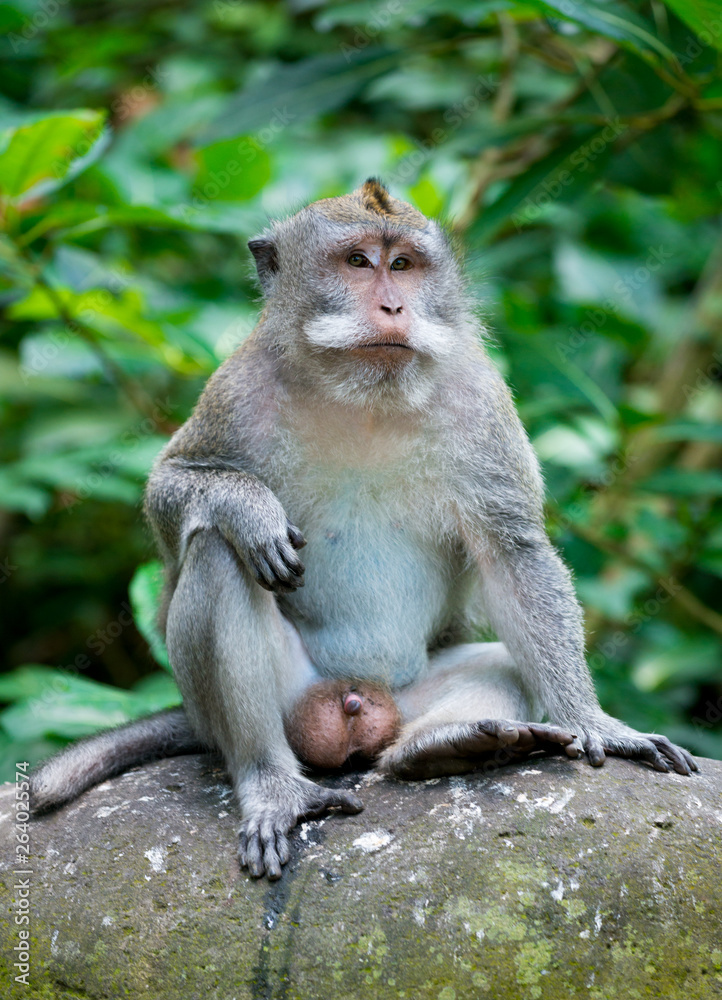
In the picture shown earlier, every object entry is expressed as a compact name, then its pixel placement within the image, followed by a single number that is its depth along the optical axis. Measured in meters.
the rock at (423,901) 7.02
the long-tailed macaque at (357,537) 8.55
